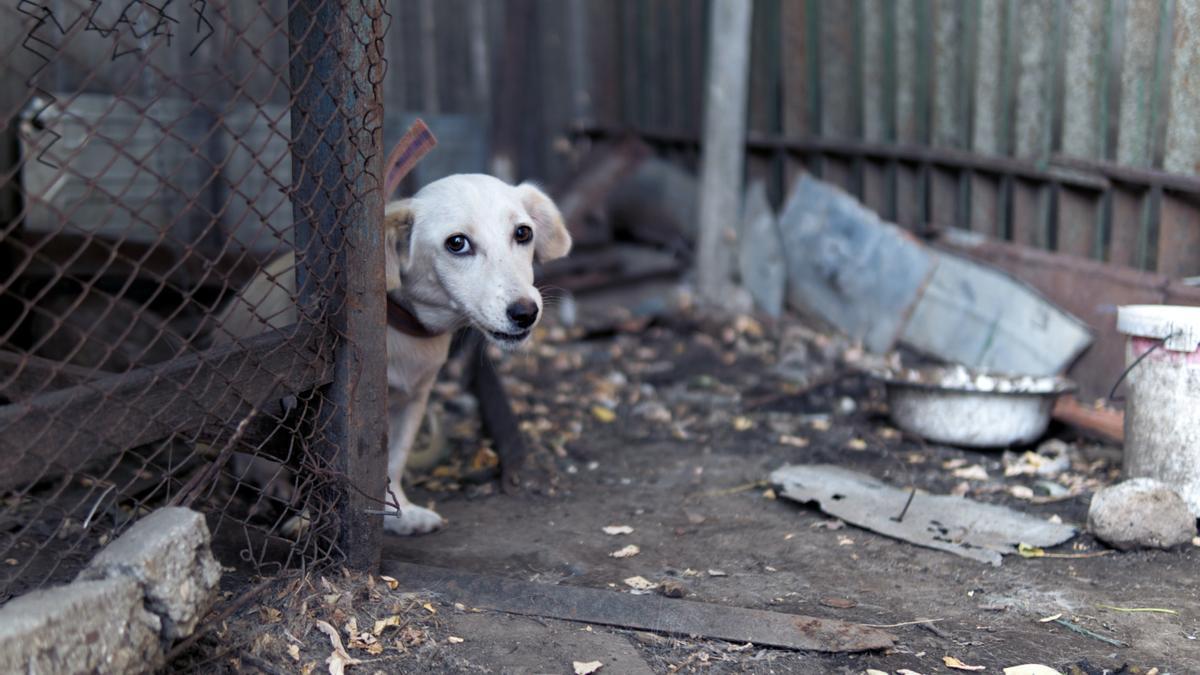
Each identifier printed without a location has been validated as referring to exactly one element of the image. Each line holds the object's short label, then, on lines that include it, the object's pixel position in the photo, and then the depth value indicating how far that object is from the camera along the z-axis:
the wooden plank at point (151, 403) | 2.11
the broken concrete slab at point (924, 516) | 3.58
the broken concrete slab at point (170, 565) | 2.17
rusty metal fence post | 2.74
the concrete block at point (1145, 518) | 3.44
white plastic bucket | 3.64
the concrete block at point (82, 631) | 1.92
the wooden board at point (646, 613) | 2.79
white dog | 3.28
